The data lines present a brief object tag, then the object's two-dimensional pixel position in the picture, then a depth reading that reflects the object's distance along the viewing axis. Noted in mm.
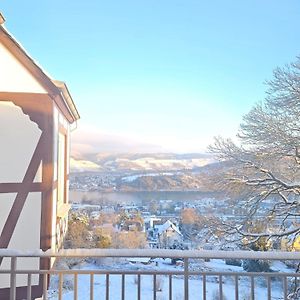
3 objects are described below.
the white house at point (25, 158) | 4988
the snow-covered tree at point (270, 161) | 9008
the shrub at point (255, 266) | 6523
